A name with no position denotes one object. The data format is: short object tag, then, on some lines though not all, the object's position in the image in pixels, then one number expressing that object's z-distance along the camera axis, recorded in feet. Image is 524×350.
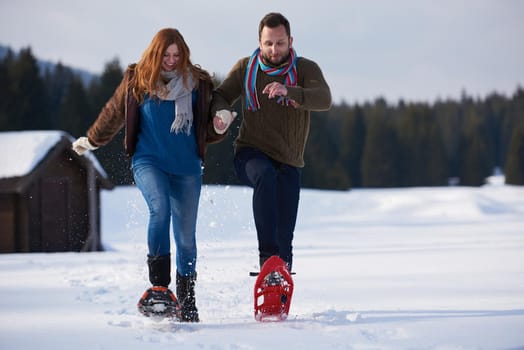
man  24.21
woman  22.56
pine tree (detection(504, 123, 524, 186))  349.20
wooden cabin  97.14
